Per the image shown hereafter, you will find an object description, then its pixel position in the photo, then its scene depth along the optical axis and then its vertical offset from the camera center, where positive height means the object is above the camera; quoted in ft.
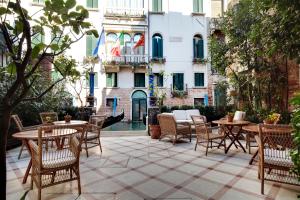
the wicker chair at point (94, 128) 16.48 -1.71
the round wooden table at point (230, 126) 15.98 -1.63
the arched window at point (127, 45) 51.16 +14.88
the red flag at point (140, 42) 45.96 +13.96
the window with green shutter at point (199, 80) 52.85 +6.58
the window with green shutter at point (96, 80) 49.14 +6.14
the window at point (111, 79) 50.18 +6.51
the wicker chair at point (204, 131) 16.02 -1.94
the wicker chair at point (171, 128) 19.38 -2.03
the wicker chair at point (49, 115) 17.94 -0.65
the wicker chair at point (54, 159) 8.39 -2.19
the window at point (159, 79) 50.87 +6.64
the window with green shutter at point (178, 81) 51.85 +6.23
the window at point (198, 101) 52.26 +1.35
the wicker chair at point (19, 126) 13.24 -1.14
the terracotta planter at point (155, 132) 22.71 -2.68
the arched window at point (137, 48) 51.13 +14.17
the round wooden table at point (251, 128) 13.39 -1.46
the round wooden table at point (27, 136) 9.79 -1.32
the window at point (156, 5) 51.65 +24.52
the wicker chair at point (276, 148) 8.91 -1.99
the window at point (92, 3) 48.93 +23.87
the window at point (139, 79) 51.75 +6.67
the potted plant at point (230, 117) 16.99 -0.85
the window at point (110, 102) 50.44 +1.21
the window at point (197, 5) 53.47 +25.38
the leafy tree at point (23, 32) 3.23 +1.25
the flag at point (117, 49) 45.42 +12.59
